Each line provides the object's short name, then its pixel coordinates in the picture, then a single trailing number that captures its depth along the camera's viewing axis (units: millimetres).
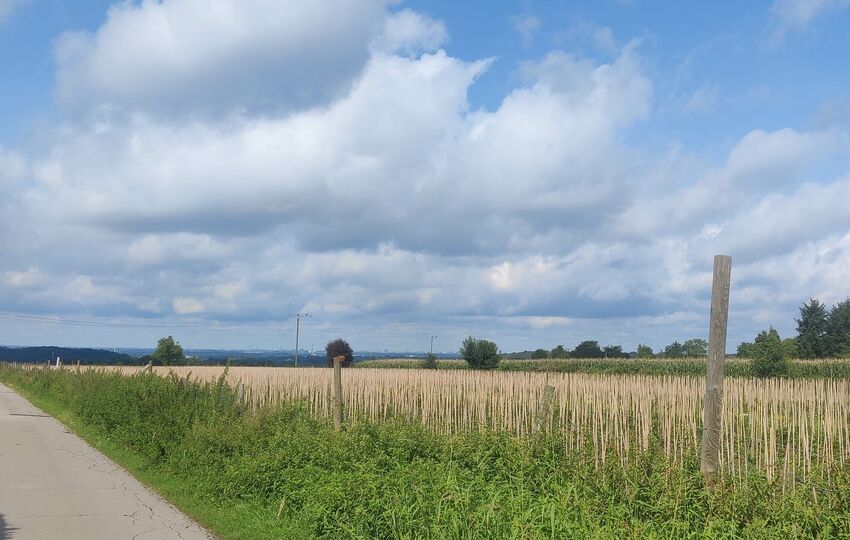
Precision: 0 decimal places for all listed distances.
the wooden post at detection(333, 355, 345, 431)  14242
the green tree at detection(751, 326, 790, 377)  31984
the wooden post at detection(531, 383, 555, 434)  11695
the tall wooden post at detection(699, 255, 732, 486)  7680
